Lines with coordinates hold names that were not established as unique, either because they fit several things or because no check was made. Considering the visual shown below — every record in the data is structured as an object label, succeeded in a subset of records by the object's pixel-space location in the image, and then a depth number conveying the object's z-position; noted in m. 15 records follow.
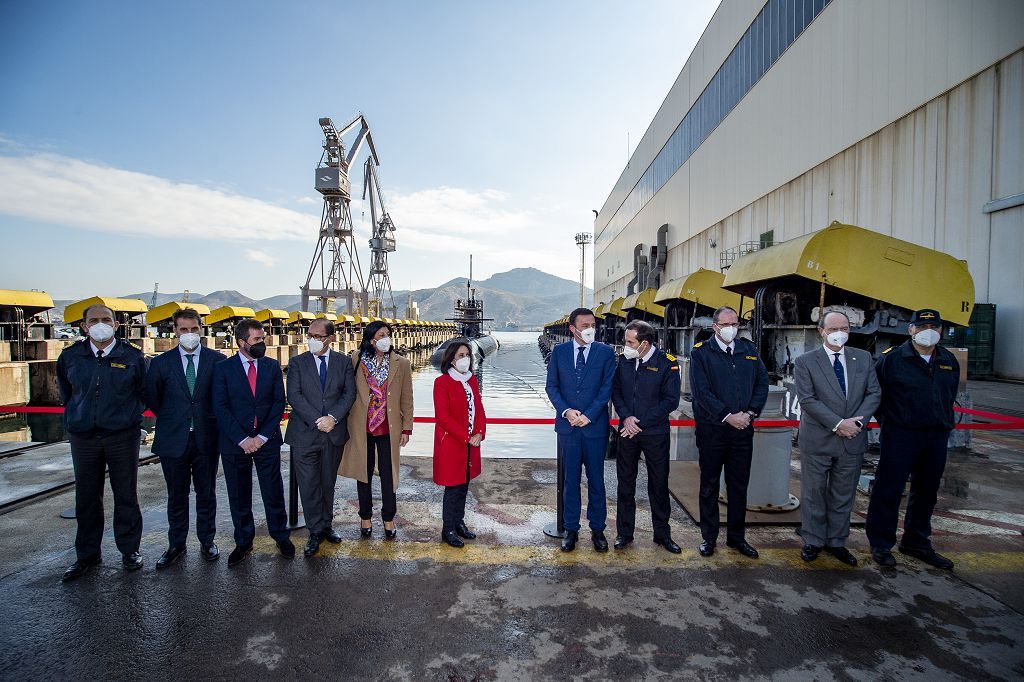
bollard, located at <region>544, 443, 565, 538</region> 4.32
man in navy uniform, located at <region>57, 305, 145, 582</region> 3.62
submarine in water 40.73
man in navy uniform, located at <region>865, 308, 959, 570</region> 3.85
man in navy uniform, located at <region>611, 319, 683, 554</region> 4.09
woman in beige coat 4.24
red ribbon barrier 4.69
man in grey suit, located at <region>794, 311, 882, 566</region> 3.86
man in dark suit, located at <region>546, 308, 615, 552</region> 4.10
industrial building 13.05
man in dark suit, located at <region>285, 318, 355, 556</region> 4.05
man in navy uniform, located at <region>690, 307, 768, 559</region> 4.00
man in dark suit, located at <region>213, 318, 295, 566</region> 3.86
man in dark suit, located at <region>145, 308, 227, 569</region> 3.78
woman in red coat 4.13
